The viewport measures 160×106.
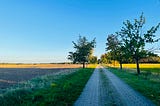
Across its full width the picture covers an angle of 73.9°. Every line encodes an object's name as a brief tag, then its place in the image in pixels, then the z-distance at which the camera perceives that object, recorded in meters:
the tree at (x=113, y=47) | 29.26
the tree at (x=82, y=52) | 31.36
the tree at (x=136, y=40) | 16.54
